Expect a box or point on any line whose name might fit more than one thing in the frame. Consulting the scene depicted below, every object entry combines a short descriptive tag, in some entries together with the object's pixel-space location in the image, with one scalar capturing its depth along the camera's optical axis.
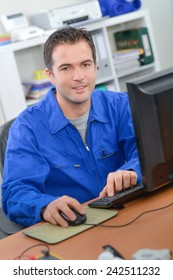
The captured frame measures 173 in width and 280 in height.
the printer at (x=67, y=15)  3.58
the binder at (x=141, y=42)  4.11
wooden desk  1.39
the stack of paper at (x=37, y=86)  3.67
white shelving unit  3.49
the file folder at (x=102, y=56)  3.89
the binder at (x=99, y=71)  3.89
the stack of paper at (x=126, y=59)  4.04
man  1.94
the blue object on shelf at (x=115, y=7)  3.94
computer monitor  1.34
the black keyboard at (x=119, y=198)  1.68
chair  1.81
